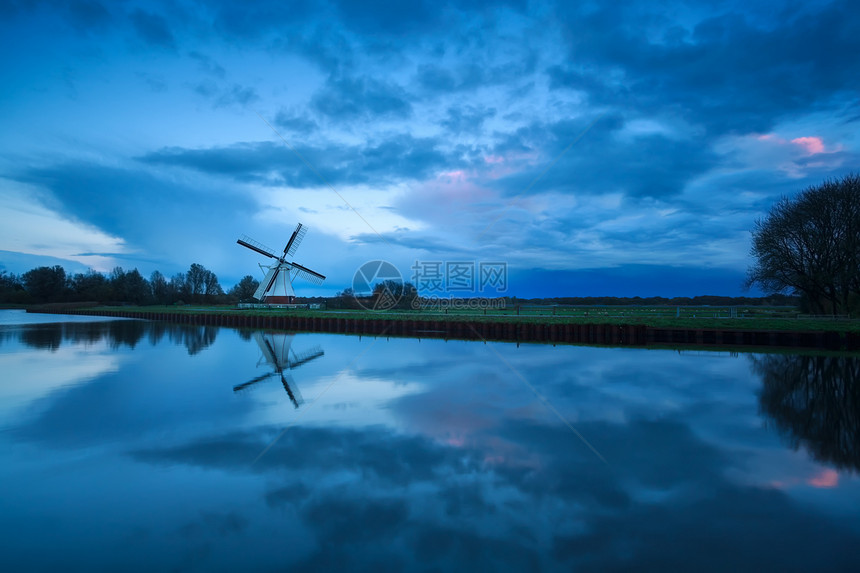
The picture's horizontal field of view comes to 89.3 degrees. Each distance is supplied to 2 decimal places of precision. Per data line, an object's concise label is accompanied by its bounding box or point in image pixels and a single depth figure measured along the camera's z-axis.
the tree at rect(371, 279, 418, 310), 65.06
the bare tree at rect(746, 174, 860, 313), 33.84
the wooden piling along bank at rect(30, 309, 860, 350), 24.50
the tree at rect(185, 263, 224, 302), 116.12
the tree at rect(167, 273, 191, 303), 107.25
